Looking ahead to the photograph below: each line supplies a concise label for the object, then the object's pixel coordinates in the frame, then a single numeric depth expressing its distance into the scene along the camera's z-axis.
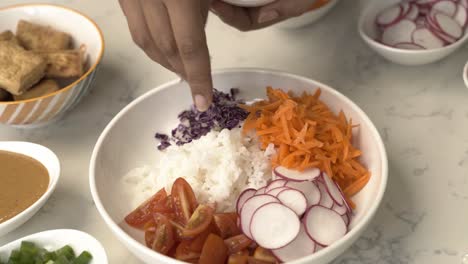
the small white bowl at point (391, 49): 0.77
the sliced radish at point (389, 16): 0.82
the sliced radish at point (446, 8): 0.82
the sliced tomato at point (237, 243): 0.63
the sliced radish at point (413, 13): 0.82
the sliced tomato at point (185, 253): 0.62
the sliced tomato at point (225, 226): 0.64
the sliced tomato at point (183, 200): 0.65
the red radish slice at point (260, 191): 0.66
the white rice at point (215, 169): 0.68
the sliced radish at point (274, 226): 0.62
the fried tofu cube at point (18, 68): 0.76
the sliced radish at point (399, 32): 0.81
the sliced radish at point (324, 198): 0.65
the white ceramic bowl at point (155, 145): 0.63
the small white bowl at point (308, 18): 0.85
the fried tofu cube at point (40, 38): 0.83
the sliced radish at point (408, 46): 0.80
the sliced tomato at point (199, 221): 0.63
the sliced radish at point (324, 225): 0.62
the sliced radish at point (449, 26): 0.79
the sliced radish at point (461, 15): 0.81
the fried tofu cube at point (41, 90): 0.77
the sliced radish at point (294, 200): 0.63
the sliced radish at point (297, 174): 0.66
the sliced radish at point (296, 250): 0.62
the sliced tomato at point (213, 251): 0.62
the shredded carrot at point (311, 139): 0.67
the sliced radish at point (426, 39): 0.79
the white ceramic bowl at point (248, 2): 0.70
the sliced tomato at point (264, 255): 0.62
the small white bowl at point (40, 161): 0.67
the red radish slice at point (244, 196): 0.66
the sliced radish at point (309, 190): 0.65
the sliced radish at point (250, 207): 0.63
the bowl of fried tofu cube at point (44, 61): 0.76
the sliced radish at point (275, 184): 0.66
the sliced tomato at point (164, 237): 0.63
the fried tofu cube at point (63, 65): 0.79
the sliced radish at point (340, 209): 0.64
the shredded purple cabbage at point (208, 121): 0.73
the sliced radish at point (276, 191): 0.65
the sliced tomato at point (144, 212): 0.67
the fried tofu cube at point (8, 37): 0.82
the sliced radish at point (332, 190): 0.65
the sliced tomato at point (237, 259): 0.62
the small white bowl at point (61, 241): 0.64
